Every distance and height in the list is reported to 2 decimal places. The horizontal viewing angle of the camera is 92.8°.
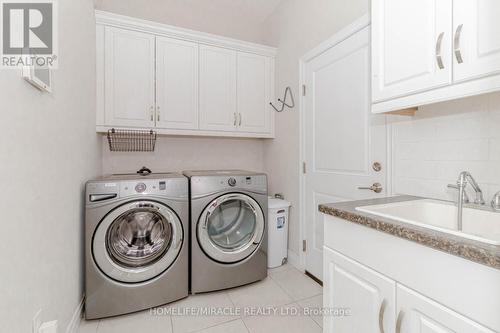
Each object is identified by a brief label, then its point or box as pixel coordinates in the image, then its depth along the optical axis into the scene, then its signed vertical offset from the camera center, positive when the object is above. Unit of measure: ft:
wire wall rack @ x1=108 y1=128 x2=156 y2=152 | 7.39 +0.77
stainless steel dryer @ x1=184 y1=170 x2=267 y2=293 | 6.27 -1.88
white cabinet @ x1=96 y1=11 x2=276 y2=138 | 6.95 +2.72
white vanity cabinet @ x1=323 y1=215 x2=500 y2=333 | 2.14 -1.37
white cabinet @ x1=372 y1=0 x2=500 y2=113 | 2.85 +1.60
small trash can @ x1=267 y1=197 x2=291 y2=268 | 7.83 -2.30
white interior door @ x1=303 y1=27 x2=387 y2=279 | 5.33 +0.77
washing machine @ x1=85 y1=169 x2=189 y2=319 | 5.28 -1.95
